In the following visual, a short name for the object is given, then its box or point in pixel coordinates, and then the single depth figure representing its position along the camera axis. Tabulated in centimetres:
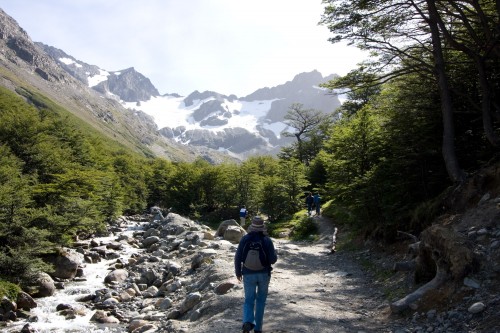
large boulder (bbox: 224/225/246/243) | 2267
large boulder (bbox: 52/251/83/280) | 1894
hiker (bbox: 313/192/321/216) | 3059
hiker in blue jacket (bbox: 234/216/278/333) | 691
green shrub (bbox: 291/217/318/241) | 2616
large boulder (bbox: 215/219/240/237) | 2540
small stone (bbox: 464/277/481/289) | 666
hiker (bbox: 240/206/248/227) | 3066
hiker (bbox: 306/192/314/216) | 3127
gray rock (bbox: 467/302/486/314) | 605
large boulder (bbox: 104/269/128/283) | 1862
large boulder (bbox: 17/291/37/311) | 1477
